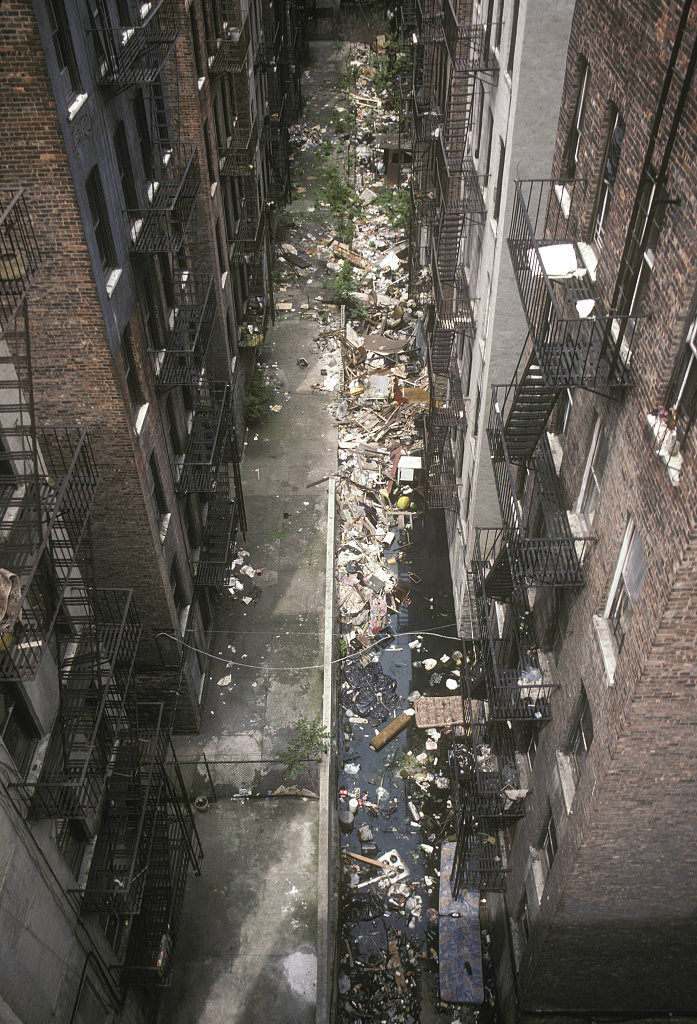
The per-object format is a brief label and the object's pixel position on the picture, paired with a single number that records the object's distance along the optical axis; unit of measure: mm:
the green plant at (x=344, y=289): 36688
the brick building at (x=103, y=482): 11984
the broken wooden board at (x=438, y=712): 22375
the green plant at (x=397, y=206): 41438
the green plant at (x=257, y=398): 30766
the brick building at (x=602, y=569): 9367
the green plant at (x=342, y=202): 41500
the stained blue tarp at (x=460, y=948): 17078
